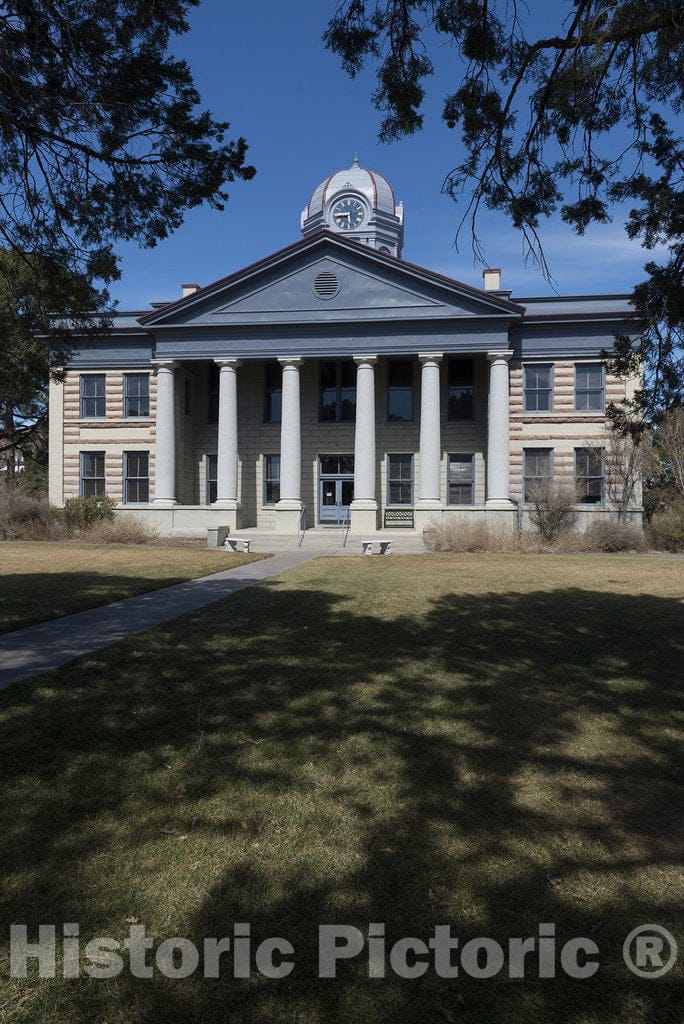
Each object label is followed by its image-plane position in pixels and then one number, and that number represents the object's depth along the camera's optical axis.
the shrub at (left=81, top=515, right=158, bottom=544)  25.16
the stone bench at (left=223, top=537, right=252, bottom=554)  22.39
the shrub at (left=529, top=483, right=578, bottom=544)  25.53
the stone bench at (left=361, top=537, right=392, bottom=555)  21.12
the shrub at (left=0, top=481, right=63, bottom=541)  26.03
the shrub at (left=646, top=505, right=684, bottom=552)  24.09
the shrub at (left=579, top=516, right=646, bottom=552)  23.69
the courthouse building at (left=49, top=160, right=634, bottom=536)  29.19
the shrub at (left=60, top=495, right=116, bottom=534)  26.91
